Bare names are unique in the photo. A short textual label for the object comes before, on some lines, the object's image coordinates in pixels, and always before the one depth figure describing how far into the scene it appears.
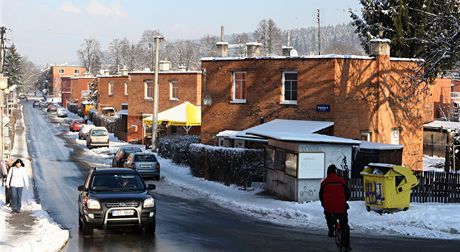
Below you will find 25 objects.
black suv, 15.05
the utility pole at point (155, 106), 43.11
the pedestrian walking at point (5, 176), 20.99
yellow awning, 44.97
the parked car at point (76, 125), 74.19
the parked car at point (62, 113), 103.68
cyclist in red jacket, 13.20
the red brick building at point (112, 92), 76.12
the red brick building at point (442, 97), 74.03
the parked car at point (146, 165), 32.12
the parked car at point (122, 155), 36.00
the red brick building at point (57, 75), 182.75
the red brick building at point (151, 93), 54.47
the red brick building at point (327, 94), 30.39
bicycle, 13.18
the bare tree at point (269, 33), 147.62
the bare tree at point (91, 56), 189.12
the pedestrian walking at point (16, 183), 19.42
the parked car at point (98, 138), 52.97
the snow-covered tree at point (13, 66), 139.88
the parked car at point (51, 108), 116.62
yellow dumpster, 18.69
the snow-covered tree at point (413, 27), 27.94
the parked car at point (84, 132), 62.18
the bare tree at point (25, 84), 173.10
